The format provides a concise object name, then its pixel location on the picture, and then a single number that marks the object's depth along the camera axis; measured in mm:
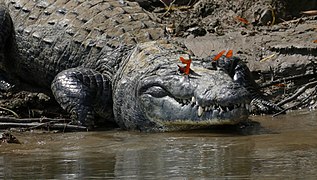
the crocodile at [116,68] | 11844
